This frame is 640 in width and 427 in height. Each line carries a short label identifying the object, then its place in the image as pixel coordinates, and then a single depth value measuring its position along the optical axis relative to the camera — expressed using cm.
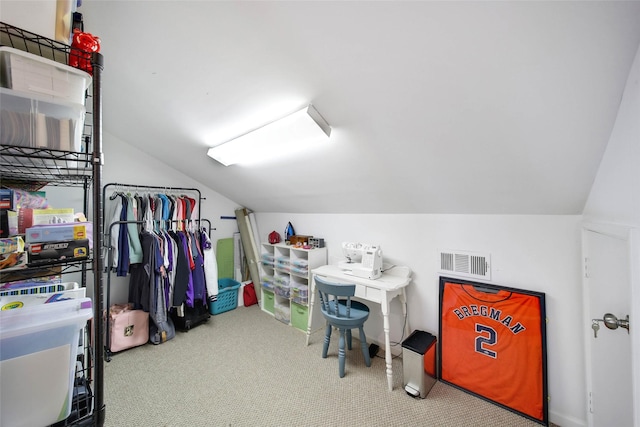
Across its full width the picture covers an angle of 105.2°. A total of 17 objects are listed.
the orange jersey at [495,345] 174
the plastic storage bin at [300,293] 293
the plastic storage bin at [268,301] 348
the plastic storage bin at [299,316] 295
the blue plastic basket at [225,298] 340
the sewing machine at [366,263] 232
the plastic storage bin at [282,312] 318
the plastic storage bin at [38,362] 55
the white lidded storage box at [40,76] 65
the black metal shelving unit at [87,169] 69
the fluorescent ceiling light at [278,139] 155
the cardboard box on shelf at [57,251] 71
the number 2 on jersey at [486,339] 187
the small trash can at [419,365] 190
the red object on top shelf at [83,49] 75
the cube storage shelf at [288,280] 296
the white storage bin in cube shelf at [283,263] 320
